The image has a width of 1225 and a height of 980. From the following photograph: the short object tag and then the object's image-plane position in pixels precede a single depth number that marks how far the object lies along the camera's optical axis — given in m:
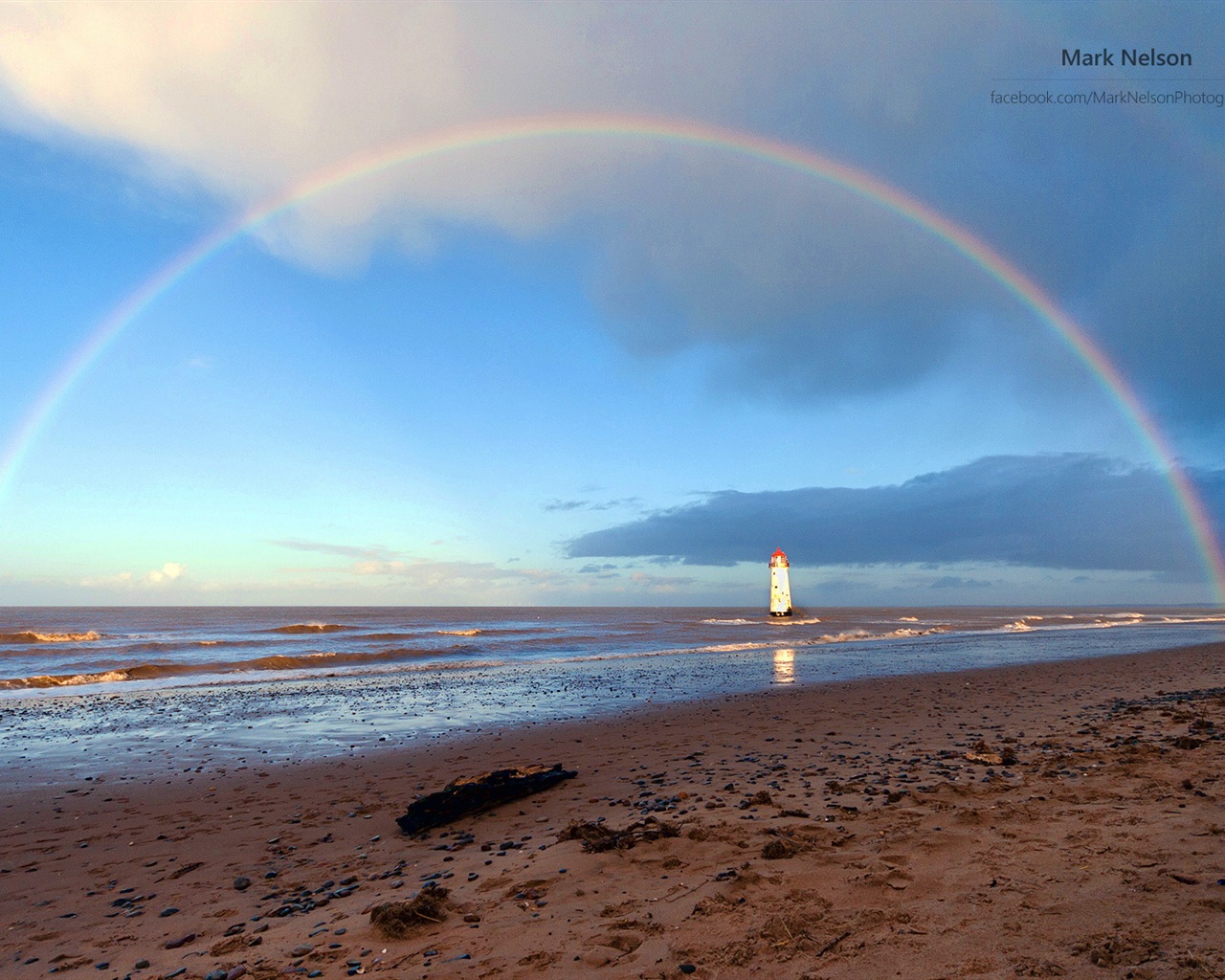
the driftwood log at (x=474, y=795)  8.35
